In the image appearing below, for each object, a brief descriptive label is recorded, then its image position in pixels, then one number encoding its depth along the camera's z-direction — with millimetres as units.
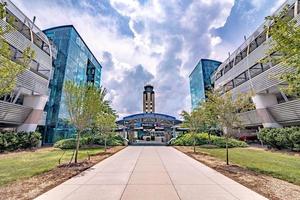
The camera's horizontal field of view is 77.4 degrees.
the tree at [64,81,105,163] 13016
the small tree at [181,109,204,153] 23317
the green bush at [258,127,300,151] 18781
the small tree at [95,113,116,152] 22011
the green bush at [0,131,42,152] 20595
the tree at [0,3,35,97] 6148
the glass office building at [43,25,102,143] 35250
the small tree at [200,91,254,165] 13633
